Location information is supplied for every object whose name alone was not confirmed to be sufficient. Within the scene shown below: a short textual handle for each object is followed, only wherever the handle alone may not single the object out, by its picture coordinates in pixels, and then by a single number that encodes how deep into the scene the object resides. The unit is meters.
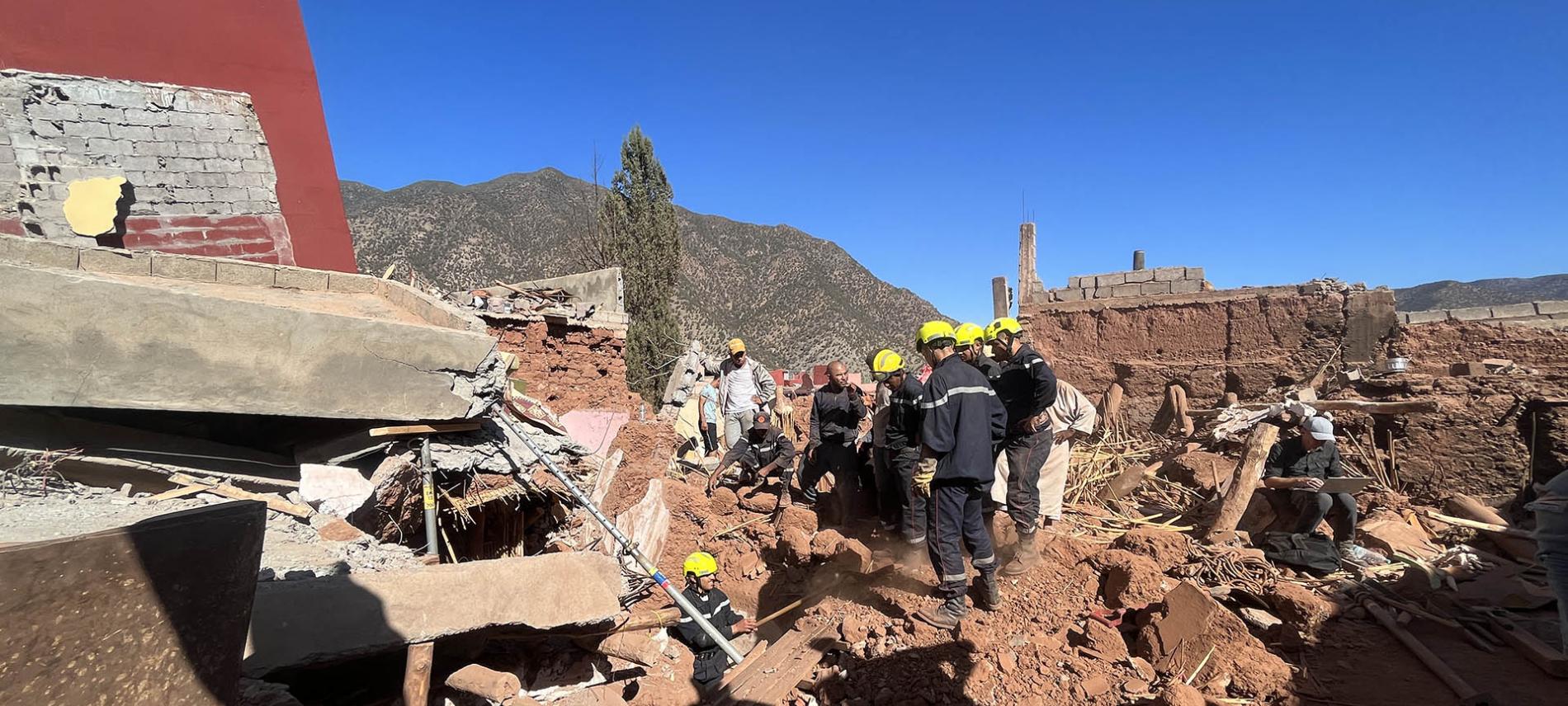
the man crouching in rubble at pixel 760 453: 6.66
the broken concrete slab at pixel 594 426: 8.11
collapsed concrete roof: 3.26
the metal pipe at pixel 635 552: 4.02
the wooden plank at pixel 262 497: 3.67
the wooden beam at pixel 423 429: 3.92
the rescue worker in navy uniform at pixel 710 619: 4.11
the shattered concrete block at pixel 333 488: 4.05
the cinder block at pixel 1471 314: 7.45
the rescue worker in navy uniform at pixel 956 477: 3.94
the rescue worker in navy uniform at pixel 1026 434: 4.72
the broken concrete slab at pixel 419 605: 2.92
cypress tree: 22.94
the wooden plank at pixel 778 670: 3.52
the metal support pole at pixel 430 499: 3.95
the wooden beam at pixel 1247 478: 5.25
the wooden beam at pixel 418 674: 3.14
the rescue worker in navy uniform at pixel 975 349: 4.85
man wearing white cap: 4.85
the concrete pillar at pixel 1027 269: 10.12
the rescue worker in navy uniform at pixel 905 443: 4.44
